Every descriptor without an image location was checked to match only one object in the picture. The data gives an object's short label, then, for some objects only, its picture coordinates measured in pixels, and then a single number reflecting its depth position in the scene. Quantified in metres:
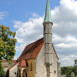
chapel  37.03
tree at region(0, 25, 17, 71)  30.10
